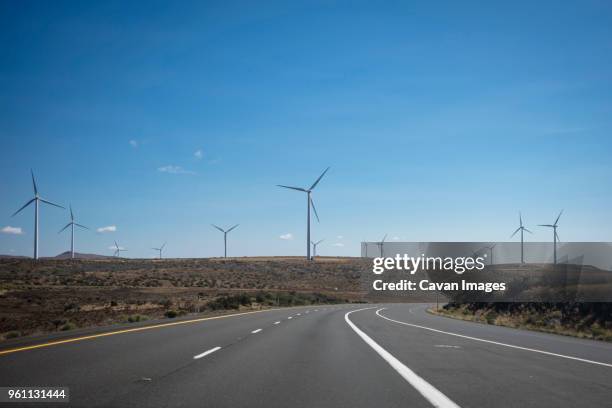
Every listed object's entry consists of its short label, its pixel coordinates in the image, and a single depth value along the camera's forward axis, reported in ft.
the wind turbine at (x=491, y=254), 224.98
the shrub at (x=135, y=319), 86.25
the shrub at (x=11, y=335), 61.78
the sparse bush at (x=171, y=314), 101.85
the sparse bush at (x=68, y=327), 70.64
